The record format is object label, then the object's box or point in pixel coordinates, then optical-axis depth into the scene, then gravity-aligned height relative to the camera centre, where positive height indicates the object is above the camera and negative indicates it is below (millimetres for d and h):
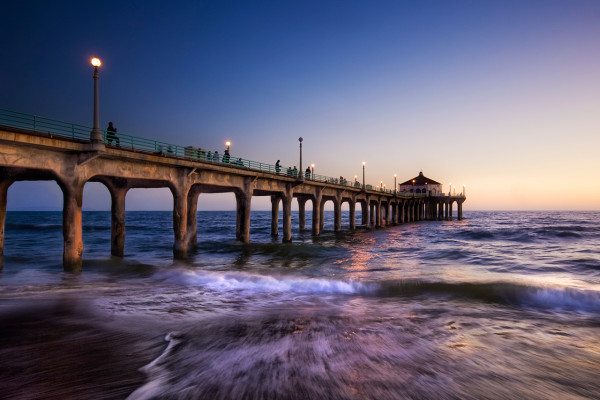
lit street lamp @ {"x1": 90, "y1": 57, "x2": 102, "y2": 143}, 14156 +3551
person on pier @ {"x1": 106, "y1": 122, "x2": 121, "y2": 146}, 15633 +3471
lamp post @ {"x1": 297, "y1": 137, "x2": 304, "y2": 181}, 32406 +3199
